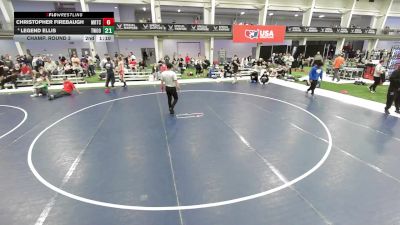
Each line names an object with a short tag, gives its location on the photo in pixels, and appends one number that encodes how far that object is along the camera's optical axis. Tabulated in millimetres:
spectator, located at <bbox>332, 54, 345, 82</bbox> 17097
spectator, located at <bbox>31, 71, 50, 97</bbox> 13220
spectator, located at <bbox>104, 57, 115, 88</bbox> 14441
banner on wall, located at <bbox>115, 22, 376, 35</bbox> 25569
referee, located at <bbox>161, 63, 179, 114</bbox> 9250
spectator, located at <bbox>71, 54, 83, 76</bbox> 18058
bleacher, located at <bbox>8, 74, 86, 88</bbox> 16094
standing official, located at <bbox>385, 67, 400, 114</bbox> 9406
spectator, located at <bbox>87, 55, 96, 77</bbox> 20562
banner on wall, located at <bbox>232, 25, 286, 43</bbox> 28259
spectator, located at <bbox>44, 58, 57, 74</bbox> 17531
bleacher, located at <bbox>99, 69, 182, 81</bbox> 18266
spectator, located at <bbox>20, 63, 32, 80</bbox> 16553
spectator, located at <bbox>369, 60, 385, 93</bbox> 13191
